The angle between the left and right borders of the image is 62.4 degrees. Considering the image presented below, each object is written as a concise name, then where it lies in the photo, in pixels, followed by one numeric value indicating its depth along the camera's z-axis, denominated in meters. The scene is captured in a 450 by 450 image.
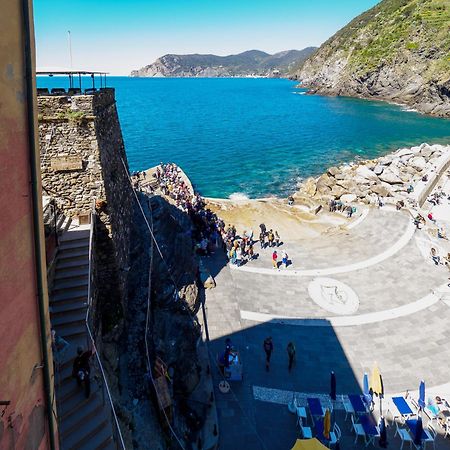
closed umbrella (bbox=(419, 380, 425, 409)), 13.23
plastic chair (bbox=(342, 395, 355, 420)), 13.01
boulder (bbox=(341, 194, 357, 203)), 32.41
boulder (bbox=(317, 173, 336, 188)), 36.44
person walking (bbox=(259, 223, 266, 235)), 26.14
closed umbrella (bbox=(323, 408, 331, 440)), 12.03
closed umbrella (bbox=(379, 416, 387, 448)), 12.09
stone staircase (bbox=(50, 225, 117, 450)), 7.73
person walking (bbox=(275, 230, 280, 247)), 25.62
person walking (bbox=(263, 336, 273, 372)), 15.05
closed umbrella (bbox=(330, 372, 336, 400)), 13.53
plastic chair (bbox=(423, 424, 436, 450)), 11.99
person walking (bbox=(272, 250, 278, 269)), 22.42
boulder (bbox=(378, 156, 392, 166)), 42.12
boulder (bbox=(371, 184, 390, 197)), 31.36
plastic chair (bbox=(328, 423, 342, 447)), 11.95
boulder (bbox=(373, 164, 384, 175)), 36.56
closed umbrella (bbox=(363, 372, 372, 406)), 13.56
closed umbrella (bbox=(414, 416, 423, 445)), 11.84
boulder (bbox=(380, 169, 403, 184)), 34.42
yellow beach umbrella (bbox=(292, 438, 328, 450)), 10.06
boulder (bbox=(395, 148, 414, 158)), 45.31
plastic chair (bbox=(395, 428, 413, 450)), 12.05
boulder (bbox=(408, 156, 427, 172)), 39.53
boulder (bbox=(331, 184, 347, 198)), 33.91
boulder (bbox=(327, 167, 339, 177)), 37.80
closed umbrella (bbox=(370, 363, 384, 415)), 13.38
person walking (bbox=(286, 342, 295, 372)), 15.05
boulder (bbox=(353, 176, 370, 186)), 34.16
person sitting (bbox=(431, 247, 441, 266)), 22.16
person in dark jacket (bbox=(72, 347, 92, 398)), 8.22
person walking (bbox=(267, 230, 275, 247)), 25.24
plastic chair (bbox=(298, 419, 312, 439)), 12.03
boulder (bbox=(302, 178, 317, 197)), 37.39
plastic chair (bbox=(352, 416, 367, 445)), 12.15
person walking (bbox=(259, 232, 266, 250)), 25.40
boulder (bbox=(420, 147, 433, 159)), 43.70
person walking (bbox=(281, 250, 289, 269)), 22.80
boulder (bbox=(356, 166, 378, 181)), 34.75
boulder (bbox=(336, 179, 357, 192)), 34.16
